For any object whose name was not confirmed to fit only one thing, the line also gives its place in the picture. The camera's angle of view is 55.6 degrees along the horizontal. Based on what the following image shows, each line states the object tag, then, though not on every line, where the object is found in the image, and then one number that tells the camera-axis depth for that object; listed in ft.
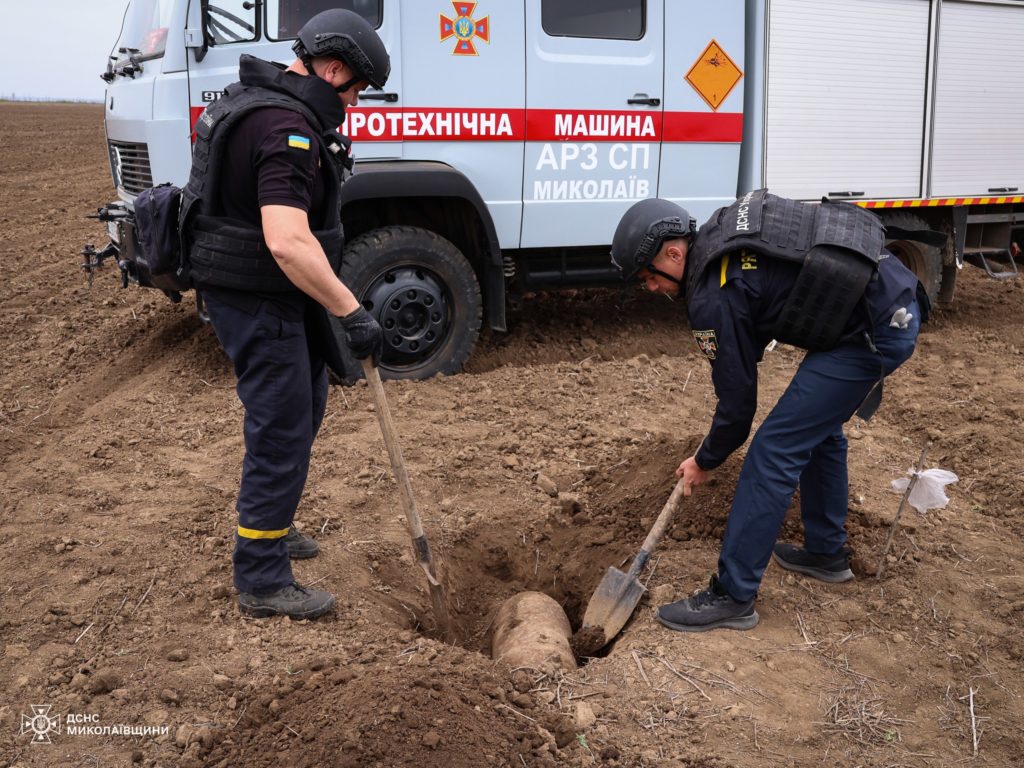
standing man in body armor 10.73
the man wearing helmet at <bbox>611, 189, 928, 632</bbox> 11.26
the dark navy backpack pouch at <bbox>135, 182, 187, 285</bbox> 11.57
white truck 19.51
